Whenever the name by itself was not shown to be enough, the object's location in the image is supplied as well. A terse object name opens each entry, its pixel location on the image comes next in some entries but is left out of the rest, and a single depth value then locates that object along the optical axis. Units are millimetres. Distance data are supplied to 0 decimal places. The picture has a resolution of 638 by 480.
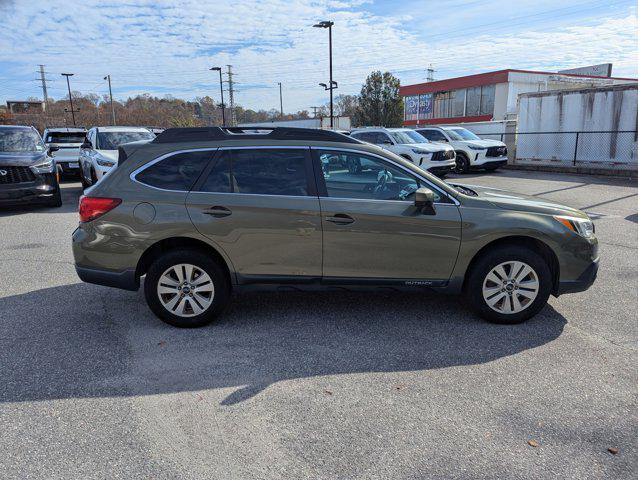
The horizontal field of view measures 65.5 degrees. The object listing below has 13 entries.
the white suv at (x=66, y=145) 16672
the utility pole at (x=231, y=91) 76062
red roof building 37656
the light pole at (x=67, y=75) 68731
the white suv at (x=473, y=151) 19203
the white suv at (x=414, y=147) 16781
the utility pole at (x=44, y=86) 87206
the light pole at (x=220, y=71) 49378
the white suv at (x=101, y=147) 11570
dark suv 10273
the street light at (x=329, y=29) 30969
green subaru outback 4375
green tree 53719
